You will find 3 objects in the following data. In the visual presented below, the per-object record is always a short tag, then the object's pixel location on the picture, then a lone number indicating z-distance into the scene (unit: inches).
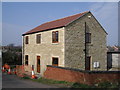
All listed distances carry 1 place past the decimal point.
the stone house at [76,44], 489.9
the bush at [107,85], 317.4
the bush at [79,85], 312.3
